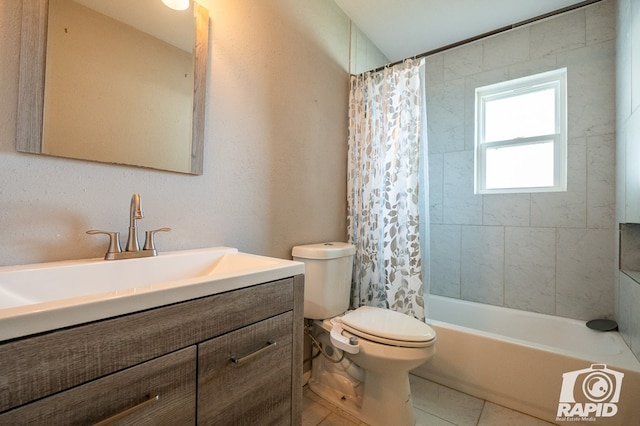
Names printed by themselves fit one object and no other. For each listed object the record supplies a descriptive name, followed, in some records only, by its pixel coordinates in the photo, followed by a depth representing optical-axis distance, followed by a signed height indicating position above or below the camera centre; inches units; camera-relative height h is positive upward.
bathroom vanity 17.4 -12.7
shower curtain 63.6 +6.7
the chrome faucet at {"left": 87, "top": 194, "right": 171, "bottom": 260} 33.7 -4.0
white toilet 47.4 -23.1
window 77.0 +26.7
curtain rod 56.7 +43.5
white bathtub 49.1 -30.3
